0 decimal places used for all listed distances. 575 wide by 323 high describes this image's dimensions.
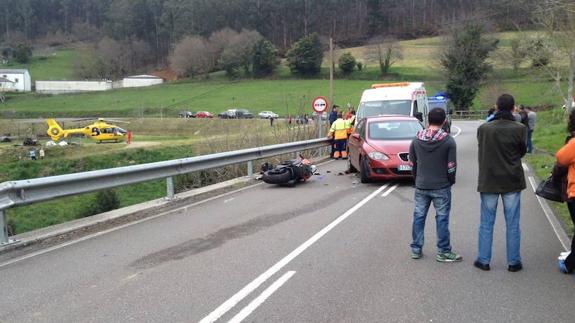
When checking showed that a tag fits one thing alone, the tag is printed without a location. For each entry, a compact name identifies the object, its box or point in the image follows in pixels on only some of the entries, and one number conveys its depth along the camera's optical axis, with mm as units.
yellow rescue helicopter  48875
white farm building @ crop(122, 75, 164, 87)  115062
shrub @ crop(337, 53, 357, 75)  95688
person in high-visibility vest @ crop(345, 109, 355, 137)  19797
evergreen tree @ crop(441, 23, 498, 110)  67125
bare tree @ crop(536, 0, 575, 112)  21792
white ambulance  18969
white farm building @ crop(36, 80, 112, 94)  111688
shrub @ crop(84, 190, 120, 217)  14727
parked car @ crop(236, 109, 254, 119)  66325
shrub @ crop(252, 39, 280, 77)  102250
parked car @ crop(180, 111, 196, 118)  72431
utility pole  27188
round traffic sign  21872
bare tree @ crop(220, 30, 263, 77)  103938
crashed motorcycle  13203
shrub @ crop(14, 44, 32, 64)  134875
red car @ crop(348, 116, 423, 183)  12859
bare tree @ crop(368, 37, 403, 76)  95375
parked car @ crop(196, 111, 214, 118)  69969
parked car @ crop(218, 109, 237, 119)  65750
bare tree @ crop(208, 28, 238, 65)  114500
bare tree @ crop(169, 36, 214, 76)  112075
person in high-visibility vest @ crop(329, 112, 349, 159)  19562
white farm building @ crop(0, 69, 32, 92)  107375
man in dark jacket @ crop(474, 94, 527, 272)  6047
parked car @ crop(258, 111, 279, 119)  67712
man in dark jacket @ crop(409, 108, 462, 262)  6566
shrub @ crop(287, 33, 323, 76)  98500
